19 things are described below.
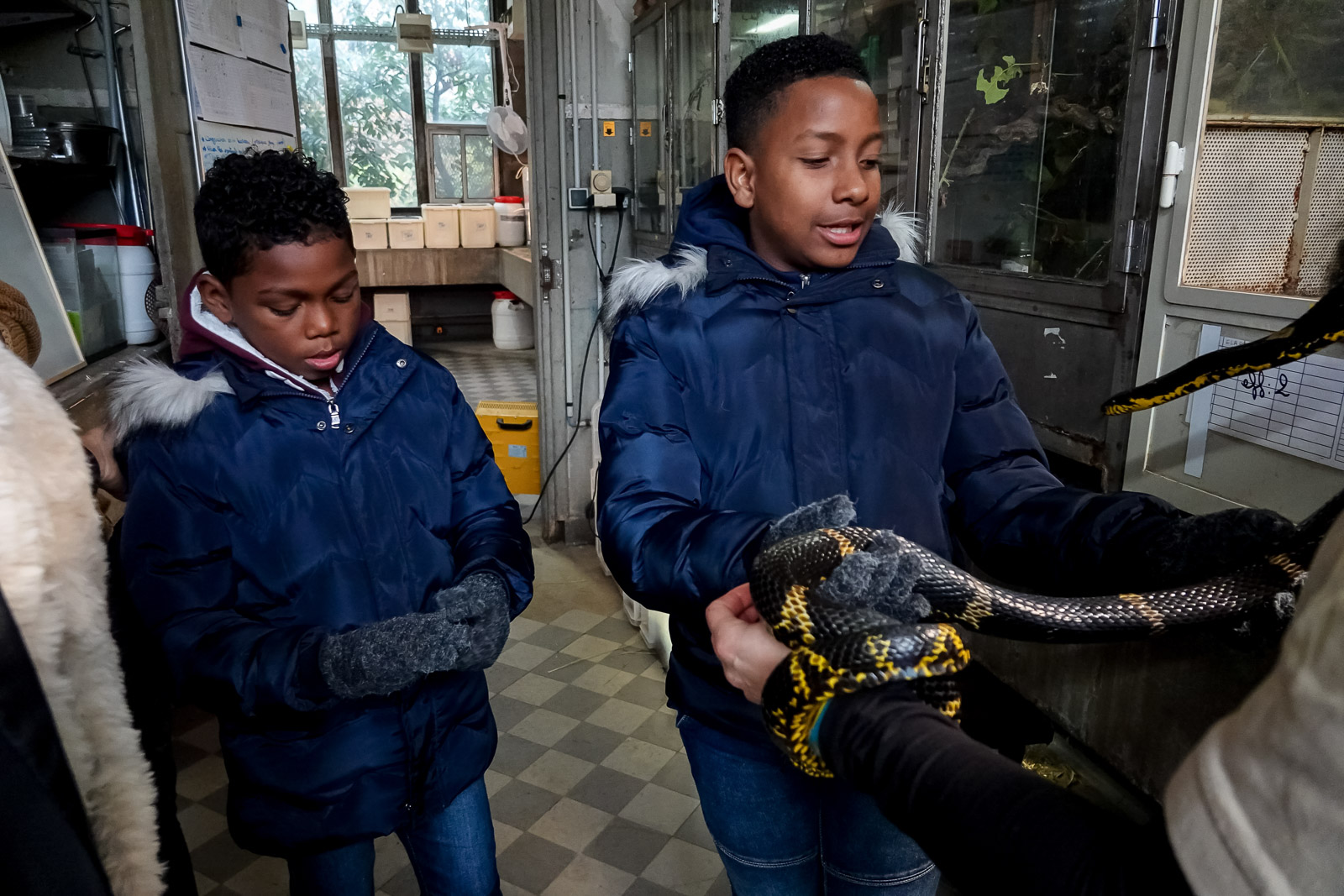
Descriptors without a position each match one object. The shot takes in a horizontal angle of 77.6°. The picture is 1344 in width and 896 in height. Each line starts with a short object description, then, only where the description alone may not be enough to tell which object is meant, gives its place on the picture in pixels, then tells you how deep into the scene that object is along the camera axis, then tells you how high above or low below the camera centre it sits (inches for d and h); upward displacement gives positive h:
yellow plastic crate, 167.9 -40.4
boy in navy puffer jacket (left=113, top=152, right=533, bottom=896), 46.4 -18.2
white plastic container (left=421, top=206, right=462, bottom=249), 339.0 +3.2
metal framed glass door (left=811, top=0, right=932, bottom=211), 90.9 +18.1
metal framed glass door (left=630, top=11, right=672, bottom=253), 146.8 +17.9
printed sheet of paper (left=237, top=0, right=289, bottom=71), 110.2 +27.5
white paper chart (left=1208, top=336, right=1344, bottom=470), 55.5 -12.2
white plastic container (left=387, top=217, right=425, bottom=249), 341.1 +0.6
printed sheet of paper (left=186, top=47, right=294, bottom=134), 97.7 +18.1
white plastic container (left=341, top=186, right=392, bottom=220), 327.9 +12.8
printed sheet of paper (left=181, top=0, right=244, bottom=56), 94.6 +24.4
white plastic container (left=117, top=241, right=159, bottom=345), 125.1 -7.3
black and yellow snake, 28.7 -15.0
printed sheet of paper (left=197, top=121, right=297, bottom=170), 99.2 +11.8
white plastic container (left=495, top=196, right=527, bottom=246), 331.9 +5.3
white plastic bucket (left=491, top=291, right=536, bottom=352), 348.5 -35.8
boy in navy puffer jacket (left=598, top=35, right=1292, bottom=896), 45.1 -9.9
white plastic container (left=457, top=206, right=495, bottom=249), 338.3 +3.8
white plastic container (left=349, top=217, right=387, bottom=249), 334.8 +0.4
